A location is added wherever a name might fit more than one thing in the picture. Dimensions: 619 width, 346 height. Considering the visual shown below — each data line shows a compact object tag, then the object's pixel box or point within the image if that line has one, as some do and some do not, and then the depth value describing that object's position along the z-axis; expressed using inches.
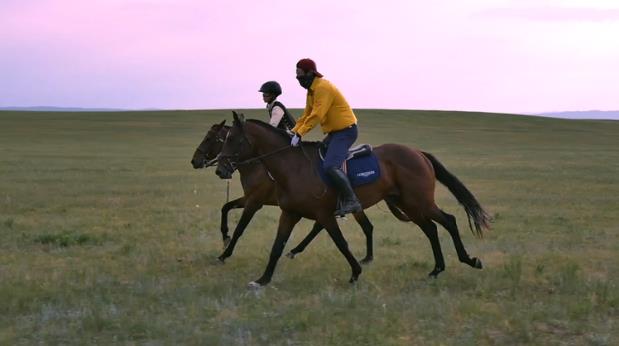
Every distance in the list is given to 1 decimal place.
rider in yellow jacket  322.3
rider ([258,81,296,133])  393.7
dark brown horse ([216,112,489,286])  325.7
